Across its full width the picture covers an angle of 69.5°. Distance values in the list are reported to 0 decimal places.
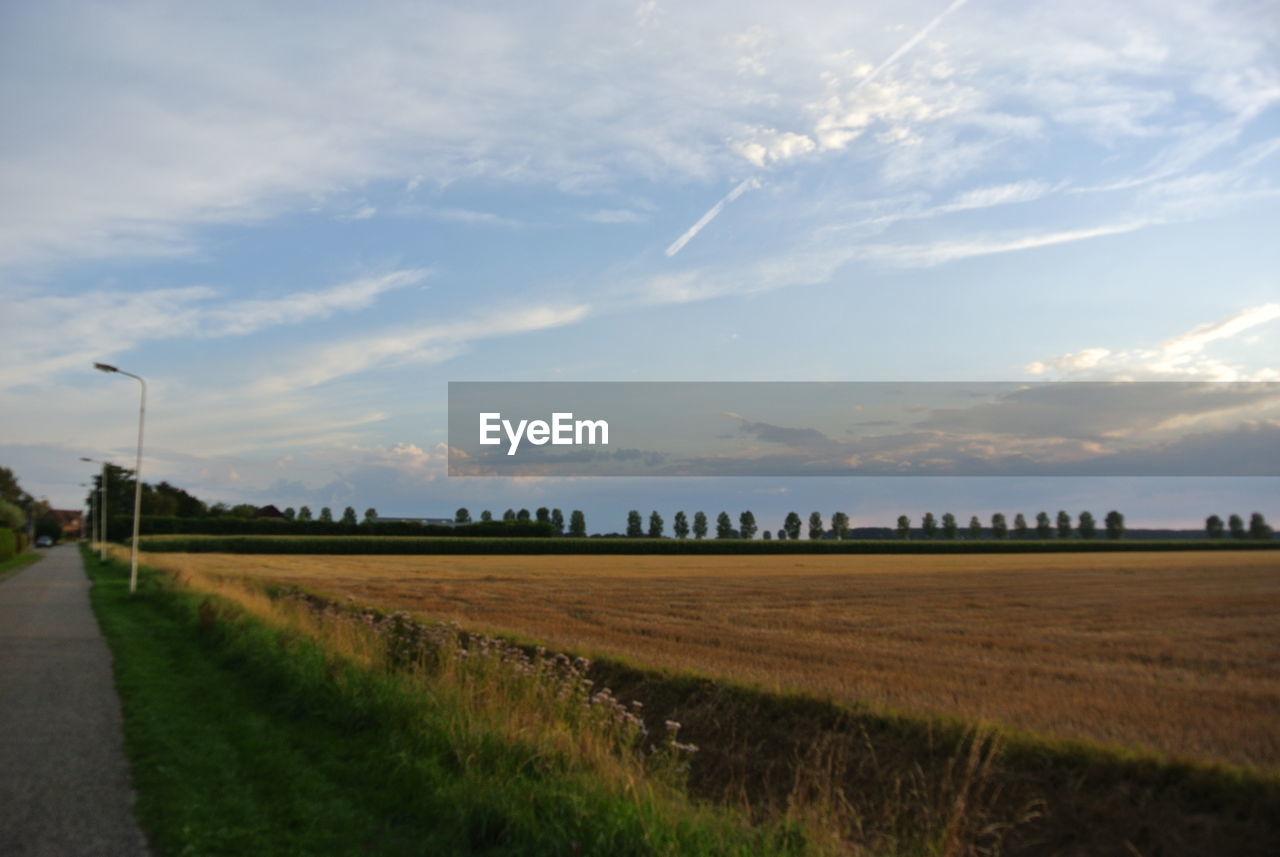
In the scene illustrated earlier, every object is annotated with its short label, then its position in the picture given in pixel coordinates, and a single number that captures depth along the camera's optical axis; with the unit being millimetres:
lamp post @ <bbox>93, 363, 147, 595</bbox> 30422
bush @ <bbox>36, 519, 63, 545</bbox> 157612
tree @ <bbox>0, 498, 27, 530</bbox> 86919
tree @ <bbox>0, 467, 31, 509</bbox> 132488
